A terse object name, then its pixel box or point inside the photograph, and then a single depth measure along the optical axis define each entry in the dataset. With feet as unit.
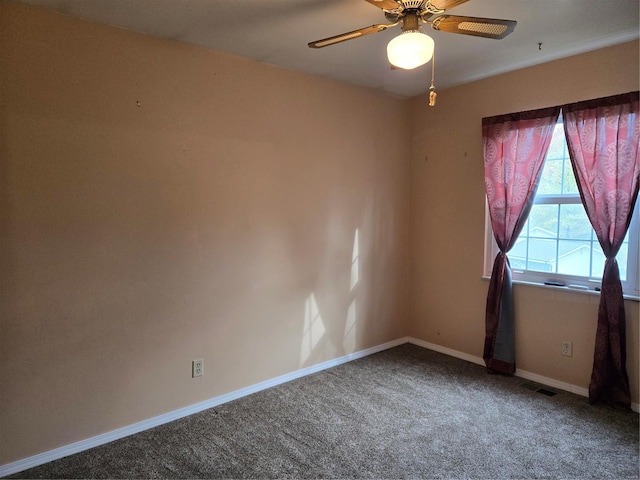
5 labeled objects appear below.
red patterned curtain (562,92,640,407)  9.09
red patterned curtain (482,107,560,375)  10.66
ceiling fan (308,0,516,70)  5.74
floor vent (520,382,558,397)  10.25
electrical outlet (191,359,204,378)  9.41
